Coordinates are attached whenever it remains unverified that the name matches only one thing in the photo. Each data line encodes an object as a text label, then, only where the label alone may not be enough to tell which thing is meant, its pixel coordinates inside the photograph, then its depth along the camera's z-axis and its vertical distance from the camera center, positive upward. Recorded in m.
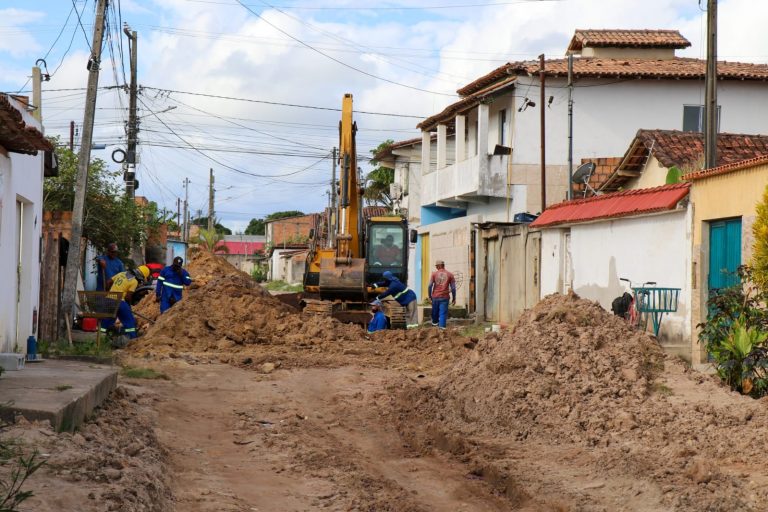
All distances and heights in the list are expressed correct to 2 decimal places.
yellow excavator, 23.44 +0.52
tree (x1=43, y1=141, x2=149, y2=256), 28.34 +1.86
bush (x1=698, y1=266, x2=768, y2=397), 12.14 -0.60
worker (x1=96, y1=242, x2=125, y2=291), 22.69 +0.12
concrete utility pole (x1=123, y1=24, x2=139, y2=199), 32.25 +4.59
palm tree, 71.47 +2.54
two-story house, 33.97 +5.56
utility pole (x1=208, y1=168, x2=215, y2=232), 80.99 +5.58
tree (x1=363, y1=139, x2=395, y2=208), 62.69 +5.73
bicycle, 18.09 -0.39
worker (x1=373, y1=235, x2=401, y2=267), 25.70 +0.65
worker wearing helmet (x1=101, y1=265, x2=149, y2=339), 20.06 -0.72
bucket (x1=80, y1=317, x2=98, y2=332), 21.41 -1.09
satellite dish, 29.00 +3.06
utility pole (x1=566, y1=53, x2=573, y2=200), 30.71 +4.73
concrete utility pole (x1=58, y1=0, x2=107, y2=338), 19.17 +1.81
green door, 15.73 +0.54
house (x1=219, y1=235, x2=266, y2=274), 97.12 +2.95
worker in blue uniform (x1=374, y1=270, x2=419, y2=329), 23.55 -0.29
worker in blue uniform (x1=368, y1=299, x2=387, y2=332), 22.05 -0.93
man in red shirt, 25.67 -0.32
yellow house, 15.00 +0.97
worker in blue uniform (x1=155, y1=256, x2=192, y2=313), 23.20 -0.23
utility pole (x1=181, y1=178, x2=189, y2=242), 77.15 +3.77
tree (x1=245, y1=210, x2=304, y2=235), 145.75 +6.76
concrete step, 7.85 -1.09
